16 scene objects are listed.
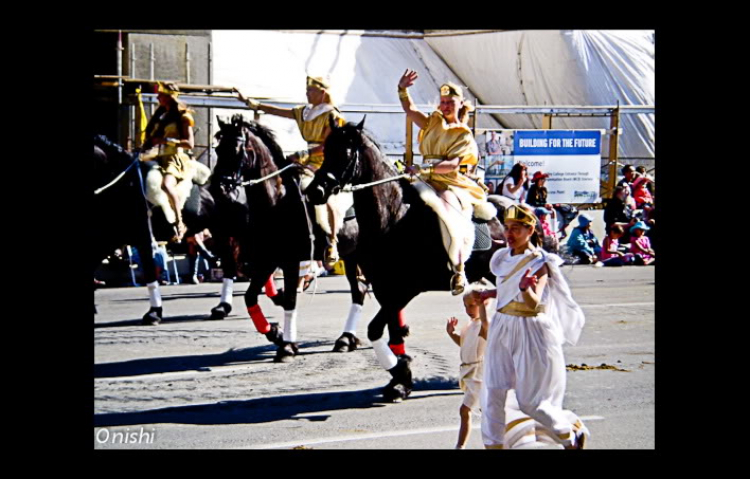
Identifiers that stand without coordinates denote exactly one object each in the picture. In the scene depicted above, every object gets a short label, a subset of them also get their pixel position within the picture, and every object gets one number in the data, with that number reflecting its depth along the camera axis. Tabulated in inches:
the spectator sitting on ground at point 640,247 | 770.2
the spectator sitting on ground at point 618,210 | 753.6
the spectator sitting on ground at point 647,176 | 808.9
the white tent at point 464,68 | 845.2
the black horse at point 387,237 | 314.1
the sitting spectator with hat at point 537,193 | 695.1
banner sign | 742.5
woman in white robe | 230.5
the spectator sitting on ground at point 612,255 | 768.9
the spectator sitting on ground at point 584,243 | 759.1
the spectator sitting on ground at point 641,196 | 786.2
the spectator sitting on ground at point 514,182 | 572.4
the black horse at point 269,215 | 392.5
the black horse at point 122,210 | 477.4
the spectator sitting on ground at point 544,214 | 649.9
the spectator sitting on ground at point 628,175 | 786.2
